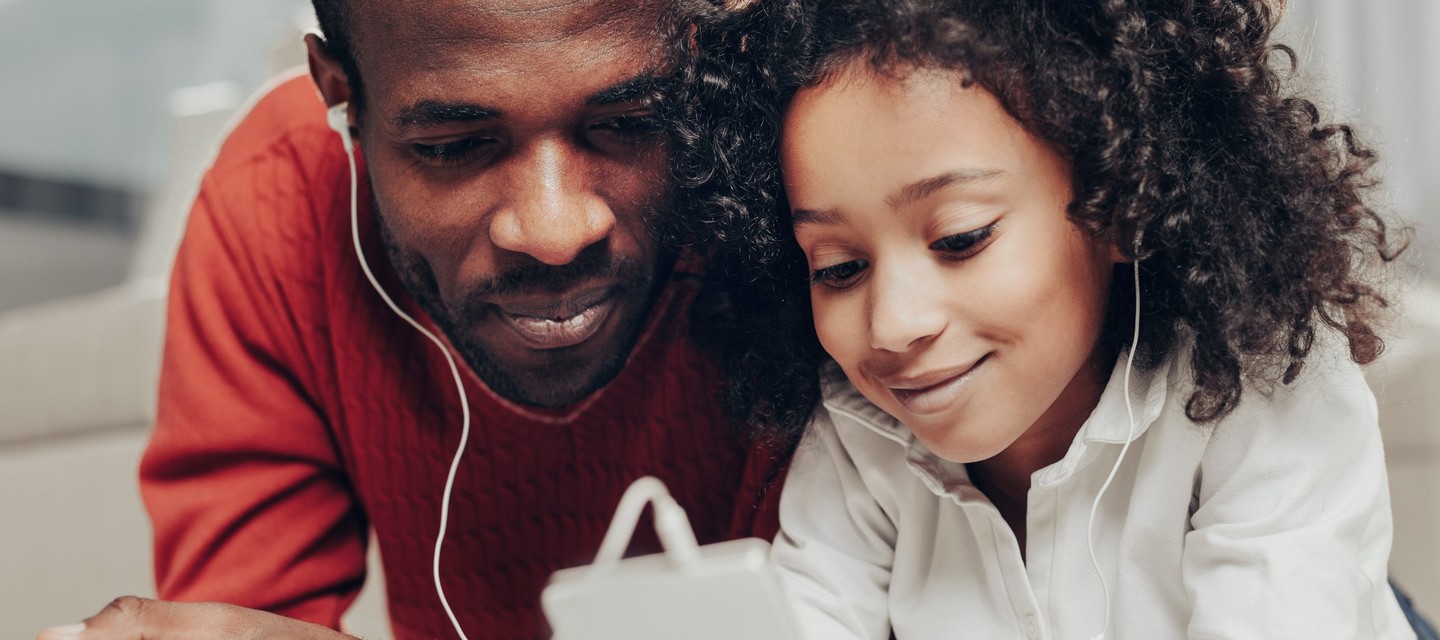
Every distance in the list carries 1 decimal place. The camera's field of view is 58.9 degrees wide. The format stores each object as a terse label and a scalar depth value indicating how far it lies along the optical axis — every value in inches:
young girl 29.0
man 32.6
